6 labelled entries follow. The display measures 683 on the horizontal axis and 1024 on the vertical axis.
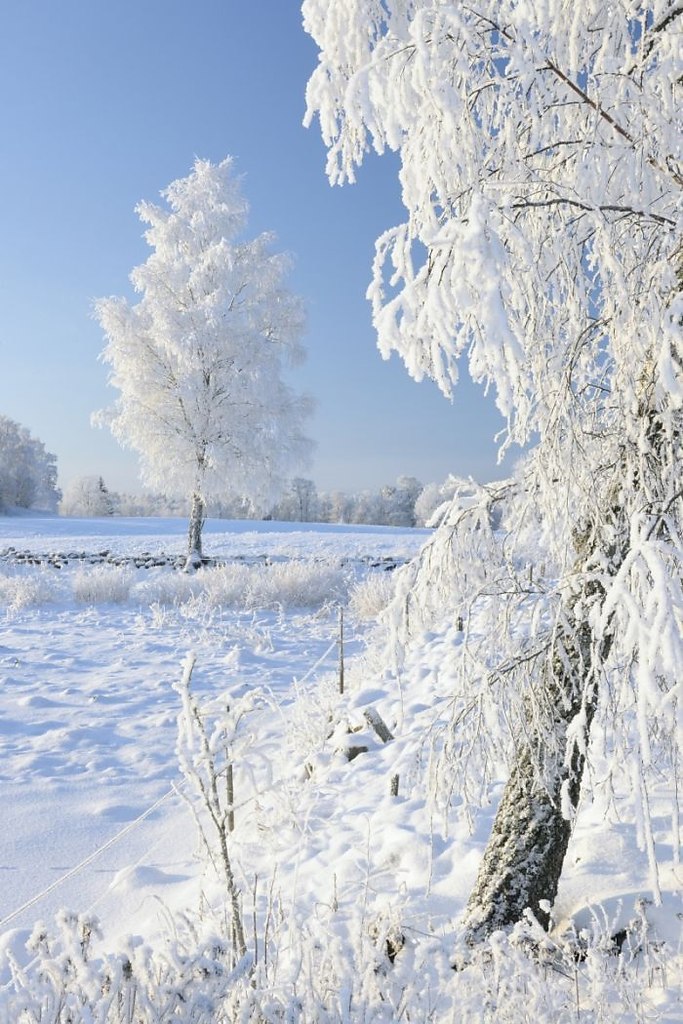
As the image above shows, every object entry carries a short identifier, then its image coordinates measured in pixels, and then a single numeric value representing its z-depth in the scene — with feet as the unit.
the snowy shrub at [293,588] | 39.60
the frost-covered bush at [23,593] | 36.47
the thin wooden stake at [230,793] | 12.41
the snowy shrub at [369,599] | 36.27
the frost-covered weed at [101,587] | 38.75
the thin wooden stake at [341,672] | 22.96
